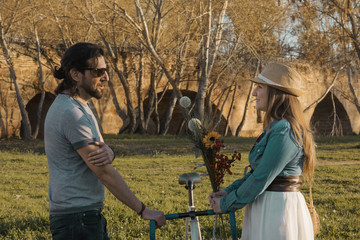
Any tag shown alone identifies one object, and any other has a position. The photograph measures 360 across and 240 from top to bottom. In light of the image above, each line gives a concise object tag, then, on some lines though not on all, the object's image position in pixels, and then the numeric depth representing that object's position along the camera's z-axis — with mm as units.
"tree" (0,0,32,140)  16547
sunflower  2936
